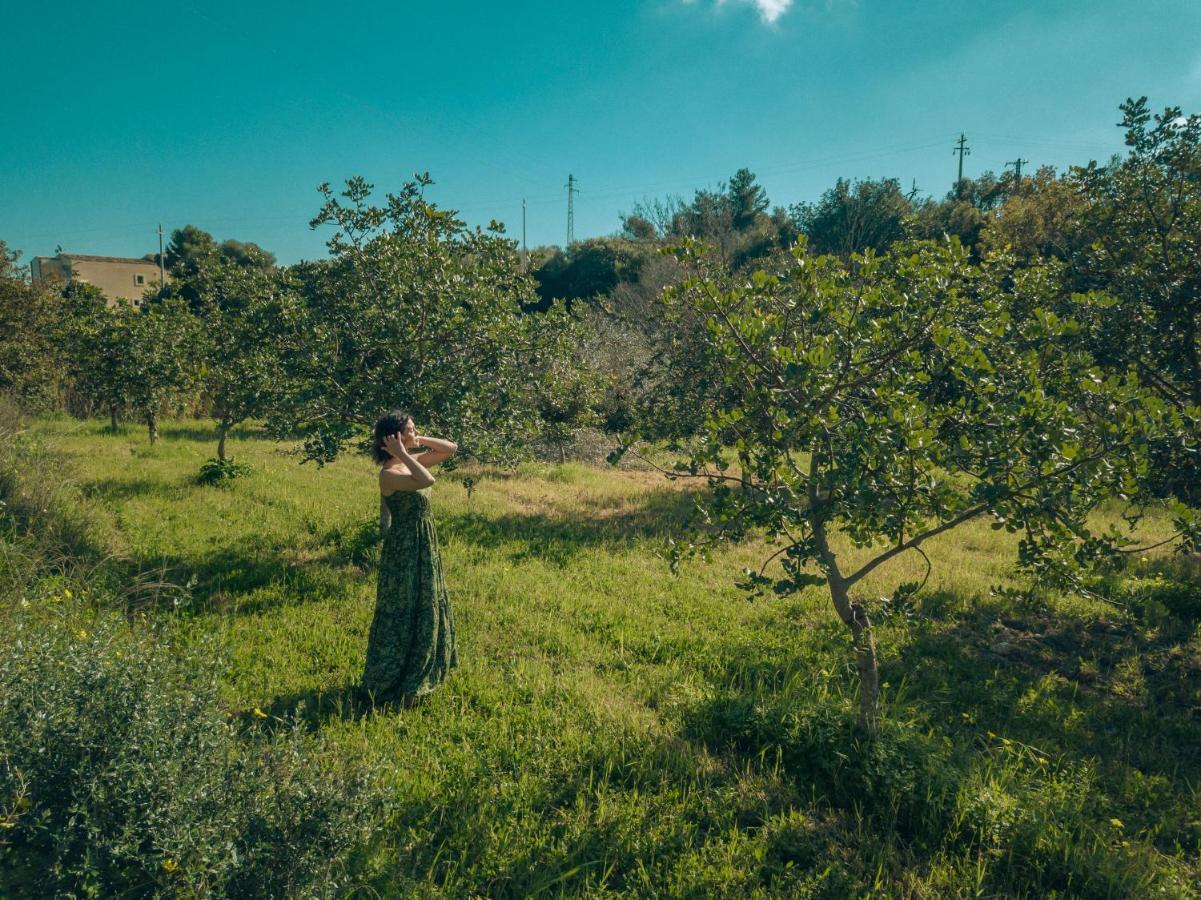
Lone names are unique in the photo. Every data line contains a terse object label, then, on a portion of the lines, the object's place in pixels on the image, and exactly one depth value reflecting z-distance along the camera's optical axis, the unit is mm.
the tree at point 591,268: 36031
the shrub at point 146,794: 2877
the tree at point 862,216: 31891
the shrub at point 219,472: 13133
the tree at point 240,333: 9016
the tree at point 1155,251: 6352
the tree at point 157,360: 16750
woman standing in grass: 5254
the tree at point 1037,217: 15355
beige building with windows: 45969
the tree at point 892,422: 3631
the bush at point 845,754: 4145
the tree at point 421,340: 7734
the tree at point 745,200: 39844
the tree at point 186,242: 44184
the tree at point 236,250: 42434
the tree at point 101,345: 16812
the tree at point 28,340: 19922
